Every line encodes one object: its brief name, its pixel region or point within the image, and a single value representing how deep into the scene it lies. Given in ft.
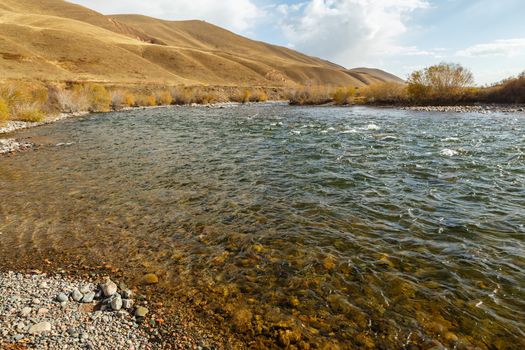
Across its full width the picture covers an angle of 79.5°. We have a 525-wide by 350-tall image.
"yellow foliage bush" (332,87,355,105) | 195.91
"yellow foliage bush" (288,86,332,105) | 209.97
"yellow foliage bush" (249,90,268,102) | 265.13
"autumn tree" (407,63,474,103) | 159.02
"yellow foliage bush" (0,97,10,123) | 94.17
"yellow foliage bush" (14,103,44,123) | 110.42
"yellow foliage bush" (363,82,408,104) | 177.99
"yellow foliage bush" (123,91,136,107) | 190.60
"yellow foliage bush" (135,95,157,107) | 198.06
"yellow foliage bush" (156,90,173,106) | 211.41
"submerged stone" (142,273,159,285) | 22.63
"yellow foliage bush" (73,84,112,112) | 159.94
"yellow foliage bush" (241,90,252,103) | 251.78
